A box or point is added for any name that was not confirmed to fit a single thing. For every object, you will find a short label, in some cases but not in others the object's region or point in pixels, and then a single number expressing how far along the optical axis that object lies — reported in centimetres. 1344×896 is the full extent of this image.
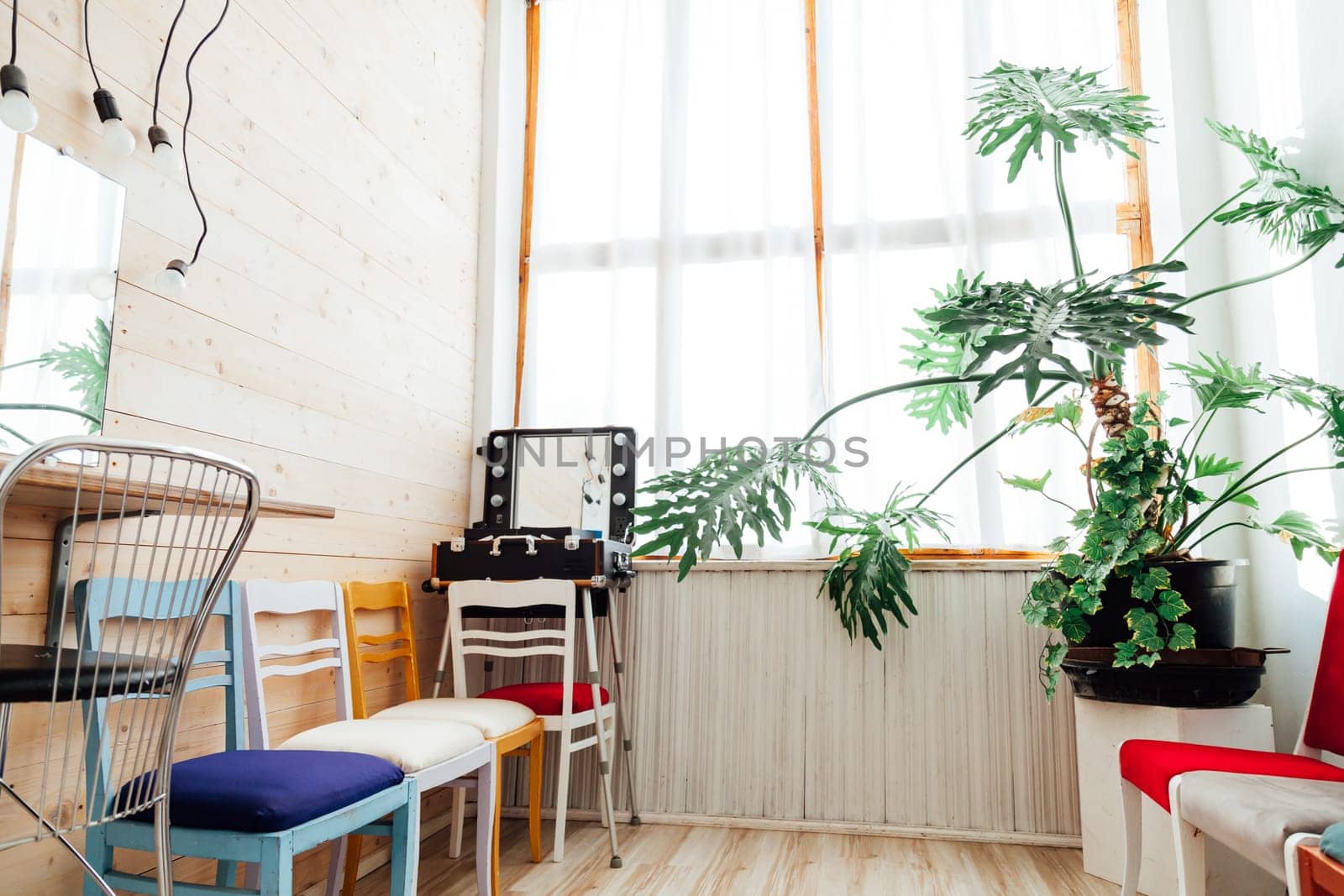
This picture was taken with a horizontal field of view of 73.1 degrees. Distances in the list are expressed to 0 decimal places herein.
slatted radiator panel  288
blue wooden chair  138
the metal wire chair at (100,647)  104
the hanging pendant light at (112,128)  167
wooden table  118
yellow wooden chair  229
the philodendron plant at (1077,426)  210
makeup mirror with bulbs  327
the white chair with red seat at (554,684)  258
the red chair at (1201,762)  164
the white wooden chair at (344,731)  182
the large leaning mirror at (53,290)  150
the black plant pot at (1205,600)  226
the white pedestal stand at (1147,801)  218
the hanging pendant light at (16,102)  145
